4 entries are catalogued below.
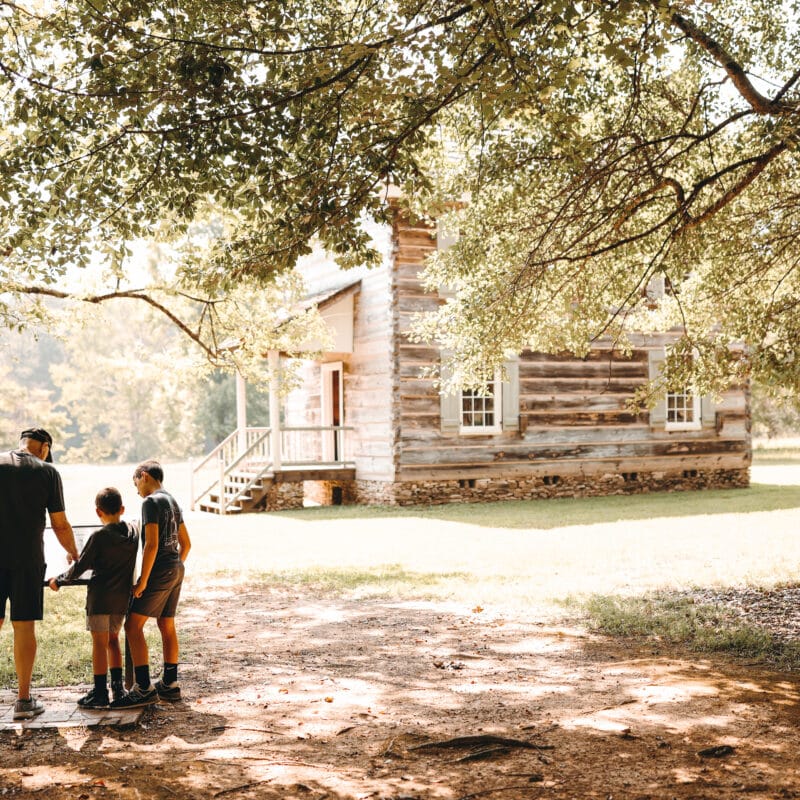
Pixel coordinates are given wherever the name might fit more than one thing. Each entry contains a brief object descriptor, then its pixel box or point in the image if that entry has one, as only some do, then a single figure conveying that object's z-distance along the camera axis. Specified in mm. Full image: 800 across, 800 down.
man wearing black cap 5465
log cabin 19469
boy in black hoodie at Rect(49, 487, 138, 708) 5477
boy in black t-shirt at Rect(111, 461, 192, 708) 5605
